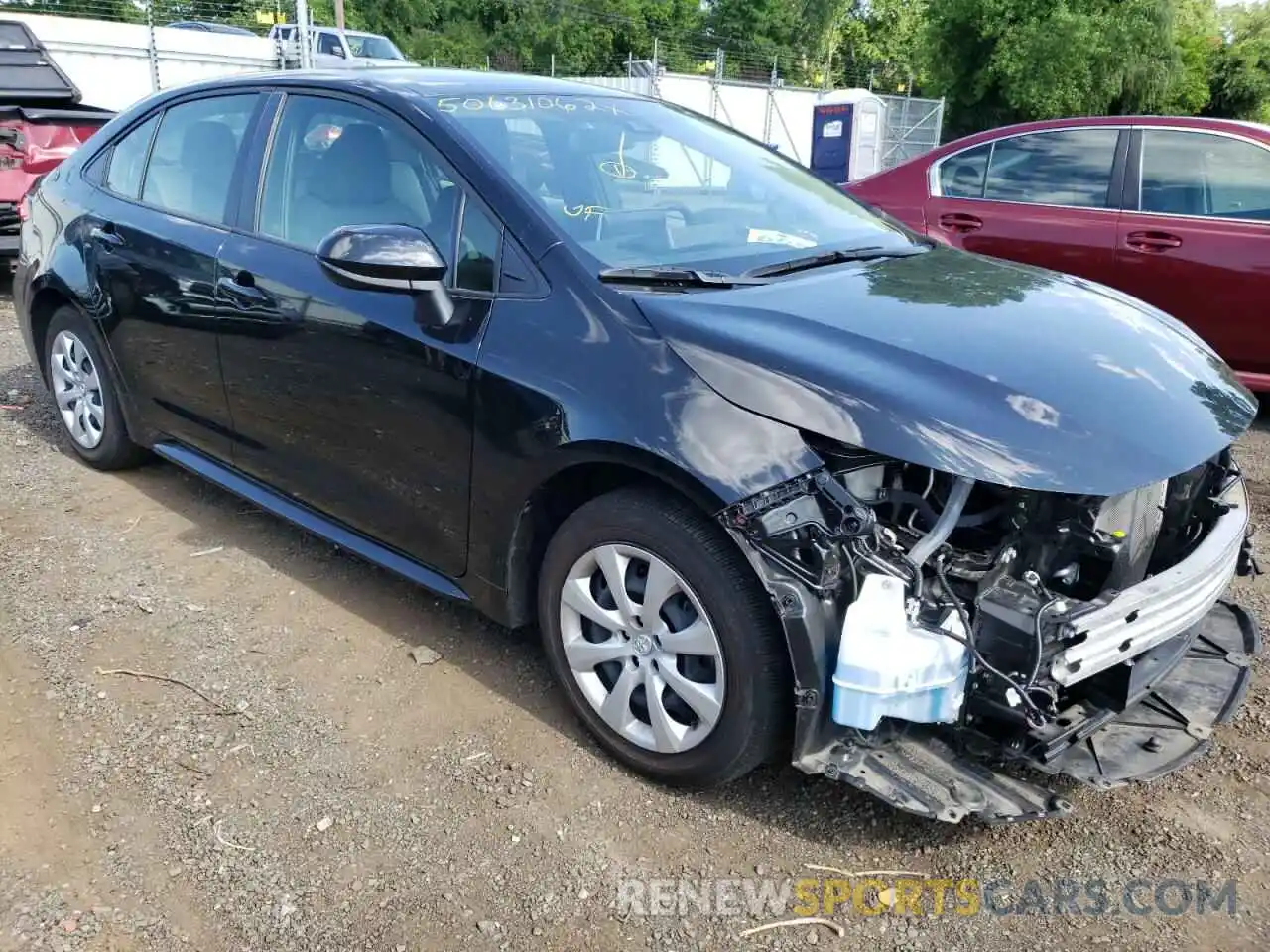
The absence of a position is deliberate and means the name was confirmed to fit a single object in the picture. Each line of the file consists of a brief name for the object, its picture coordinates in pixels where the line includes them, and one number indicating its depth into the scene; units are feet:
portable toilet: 59.77
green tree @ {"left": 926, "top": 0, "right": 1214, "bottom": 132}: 79.87
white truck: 65.87
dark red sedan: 16.92
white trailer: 54.08
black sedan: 7.25
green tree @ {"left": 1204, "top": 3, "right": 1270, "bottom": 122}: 102.58
